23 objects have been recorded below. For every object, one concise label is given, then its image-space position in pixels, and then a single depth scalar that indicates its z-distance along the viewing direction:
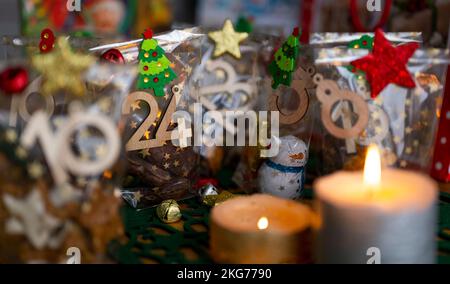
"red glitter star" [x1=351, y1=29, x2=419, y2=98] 0.59
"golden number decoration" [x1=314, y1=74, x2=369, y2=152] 0.60
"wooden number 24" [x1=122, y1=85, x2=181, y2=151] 0.58
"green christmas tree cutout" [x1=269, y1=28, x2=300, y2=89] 0.60
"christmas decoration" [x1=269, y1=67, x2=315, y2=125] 0.60
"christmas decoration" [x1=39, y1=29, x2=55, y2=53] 0.57
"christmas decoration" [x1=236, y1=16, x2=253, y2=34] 0.65
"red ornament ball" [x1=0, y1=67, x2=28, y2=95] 0.50
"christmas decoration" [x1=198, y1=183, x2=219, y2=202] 0.58
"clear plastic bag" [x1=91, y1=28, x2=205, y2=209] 0.58
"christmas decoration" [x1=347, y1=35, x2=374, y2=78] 0.60
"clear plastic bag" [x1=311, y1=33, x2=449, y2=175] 0.60
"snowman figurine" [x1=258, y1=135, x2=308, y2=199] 0.58
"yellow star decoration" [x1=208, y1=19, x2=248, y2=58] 0.62
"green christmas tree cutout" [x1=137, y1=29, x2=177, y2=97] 0.58
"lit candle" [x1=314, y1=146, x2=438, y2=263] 0.49
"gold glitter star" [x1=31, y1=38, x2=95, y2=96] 0.51
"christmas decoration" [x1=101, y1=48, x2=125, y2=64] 0.57
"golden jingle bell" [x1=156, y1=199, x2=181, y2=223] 0.56
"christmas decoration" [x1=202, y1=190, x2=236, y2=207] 0.58
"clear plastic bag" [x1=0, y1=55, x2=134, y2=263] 0.50
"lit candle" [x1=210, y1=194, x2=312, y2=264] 0.51
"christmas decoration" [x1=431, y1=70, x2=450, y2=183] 0.62
